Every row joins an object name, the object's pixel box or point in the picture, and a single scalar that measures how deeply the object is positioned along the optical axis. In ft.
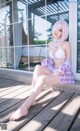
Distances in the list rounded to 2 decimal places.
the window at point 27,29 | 11.21
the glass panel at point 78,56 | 9.77
